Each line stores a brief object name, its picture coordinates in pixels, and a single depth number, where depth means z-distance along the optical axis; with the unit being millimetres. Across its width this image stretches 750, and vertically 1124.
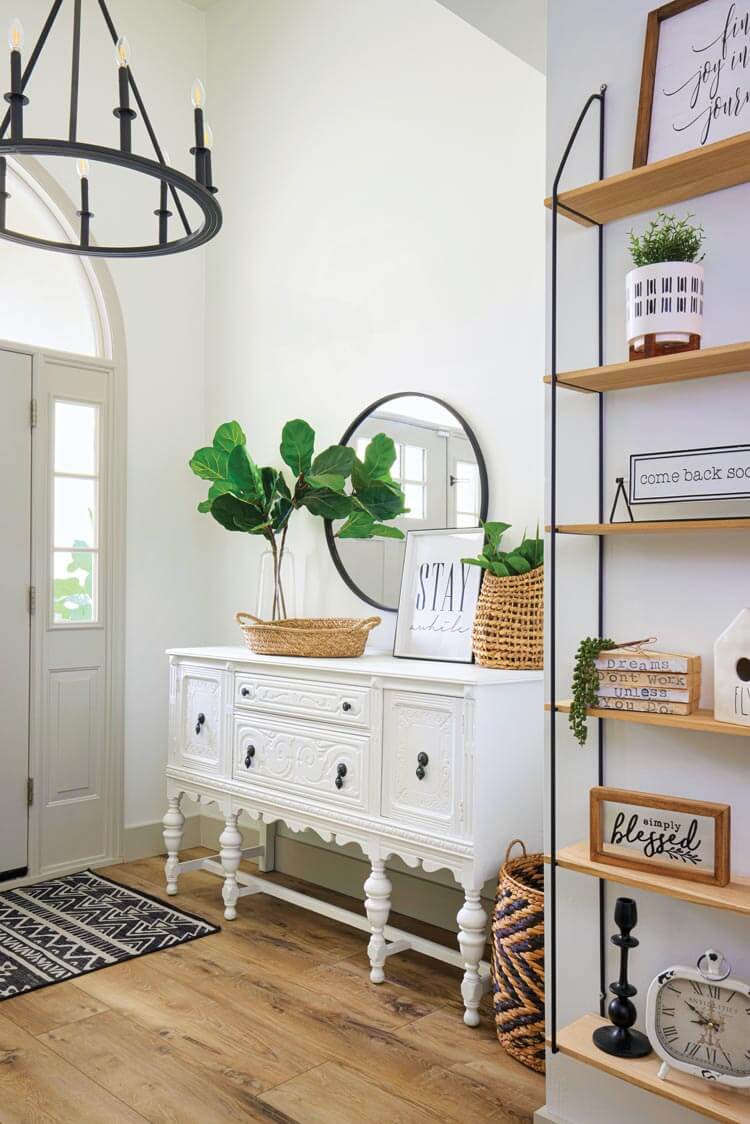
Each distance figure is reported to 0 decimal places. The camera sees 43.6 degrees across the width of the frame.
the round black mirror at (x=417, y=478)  3117
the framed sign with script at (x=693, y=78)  1741
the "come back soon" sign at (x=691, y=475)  1688
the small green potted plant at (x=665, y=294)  1696
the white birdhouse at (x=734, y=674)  1645
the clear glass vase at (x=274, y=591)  3723
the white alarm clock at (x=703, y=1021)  1645
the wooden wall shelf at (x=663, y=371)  1634
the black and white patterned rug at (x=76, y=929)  2854
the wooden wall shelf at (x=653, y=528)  1641
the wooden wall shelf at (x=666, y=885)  1614
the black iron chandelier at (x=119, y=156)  1674
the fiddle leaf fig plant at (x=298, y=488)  3279
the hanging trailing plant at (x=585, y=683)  1828
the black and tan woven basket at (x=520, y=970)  2266
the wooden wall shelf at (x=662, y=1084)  1596
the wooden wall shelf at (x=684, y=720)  1620
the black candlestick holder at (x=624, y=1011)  1765
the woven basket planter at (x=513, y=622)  2660
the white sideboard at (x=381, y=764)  2508
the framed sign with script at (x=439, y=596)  3002
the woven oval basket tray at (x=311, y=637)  3059
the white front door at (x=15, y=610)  3611
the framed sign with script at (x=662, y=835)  1699
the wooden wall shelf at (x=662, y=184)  1668
